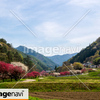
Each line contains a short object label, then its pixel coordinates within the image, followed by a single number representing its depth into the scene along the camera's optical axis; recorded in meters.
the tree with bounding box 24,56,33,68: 85.19
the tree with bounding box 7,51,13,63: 77.81
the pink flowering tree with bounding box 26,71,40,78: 46.48
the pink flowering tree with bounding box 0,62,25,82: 35.97
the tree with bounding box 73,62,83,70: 70.60
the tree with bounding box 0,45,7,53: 80.97
